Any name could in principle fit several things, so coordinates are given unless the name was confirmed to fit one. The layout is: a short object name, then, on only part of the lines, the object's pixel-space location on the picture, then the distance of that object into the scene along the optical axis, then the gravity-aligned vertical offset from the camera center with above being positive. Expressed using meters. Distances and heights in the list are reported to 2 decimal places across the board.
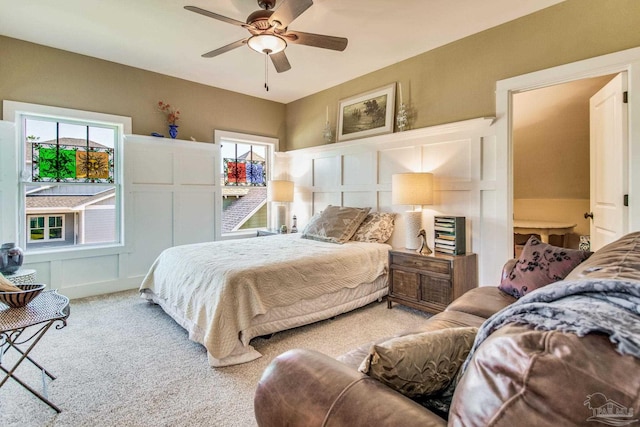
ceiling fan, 2.12 +1.38
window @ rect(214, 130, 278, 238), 4.91 +0.57
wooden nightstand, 2.84 -0.62
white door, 2.41 +0.43
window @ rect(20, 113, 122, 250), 3.50 +0.37
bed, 2.25 -0.61
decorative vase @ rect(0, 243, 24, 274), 2.79 -0.40
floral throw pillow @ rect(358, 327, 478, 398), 0.87 -0.43
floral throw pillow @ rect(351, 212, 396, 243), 3.64 -0.18
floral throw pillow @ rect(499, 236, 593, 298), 1.92 -0.34
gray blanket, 0.52 -0.19
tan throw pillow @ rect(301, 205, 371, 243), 3.65 -0.13
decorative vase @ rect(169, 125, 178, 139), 4.18 +1.12
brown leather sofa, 0.49 -0.32
